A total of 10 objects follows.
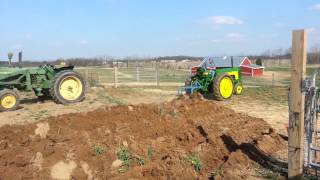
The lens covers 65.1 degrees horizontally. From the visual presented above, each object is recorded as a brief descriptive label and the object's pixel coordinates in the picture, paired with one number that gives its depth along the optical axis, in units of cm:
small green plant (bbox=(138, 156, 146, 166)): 410
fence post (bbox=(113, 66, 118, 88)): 1367
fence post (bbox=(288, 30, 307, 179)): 323
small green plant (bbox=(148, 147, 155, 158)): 425
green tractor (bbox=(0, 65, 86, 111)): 794
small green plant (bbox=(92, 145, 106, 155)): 419
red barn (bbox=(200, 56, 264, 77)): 2445
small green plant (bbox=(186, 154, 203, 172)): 393
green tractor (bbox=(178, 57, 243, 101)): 945
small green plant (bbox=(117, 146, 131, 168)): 411
